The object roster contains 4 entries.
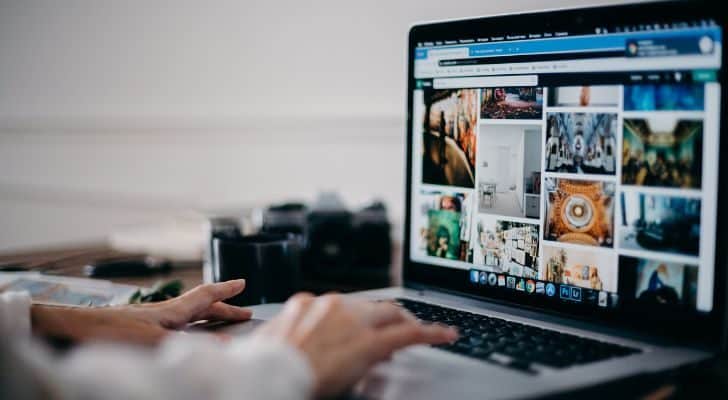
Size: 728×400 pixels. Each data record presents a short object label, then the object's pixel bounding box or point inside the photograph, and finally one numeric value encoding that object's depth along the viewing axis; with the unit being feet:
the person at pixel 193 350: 1.67
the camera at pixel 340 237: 4.66
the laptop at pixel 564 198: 2.51
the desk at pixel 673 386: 2.25
